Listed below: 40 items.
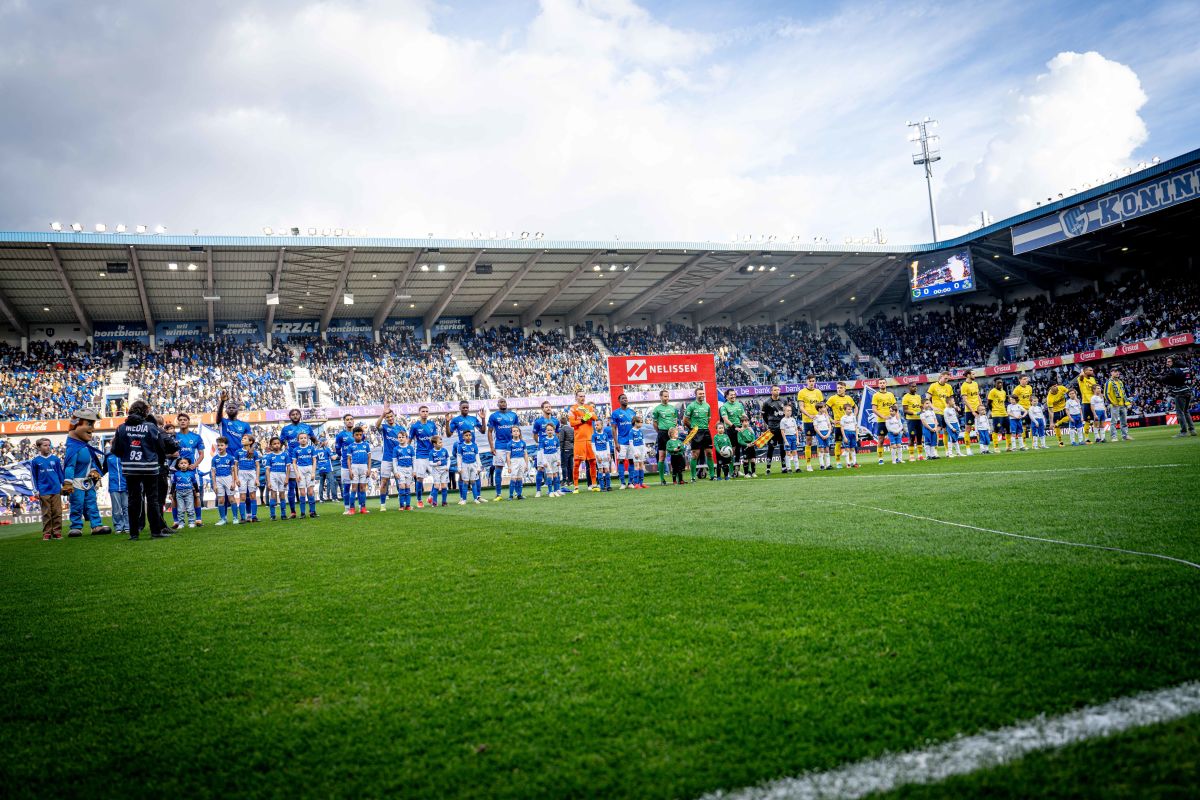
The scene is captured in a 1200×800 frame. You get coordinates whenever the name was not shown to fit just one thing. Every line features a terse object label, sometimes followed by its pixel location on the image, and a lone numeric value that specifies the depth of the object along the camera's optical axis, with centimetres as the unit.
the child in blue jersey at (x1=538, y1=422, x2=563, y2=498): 1374
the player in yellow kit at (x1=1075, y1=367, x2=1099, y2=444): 1742
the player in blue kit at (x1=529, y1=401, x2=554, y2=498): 1388
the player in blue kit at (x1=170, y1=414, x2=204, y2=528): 1231
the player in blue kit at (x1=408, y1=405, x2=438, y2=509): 1305
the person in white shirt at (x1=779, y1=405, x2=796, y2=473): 1605
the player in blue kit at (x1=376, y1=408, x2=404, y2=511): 1324
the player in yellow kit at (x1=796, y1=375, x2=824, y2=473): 1568
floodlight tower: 4909
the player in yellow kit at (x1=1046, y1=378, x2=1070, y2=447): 1706
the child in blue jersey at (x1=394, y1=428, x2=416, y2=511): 1316
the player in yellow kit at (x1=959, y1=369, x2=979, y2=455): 1702
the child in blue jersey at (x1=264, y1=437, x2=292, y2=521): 1273
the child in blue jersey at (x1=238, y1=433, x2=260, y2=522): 1277
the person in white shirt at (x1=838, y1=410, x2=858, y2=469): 1578
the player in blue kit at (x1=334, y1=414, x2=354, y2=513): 1289
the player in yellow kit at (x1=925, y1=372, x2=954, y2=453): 1566
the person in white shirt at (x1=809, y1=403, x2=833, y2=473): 1577
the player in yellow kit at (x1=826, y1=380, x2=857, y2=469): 1588
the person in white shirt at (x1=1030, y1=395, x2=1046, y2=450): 1662
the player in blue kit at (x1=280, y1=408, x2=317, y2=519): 1238
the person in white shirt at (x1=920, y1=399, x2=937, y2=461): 1599
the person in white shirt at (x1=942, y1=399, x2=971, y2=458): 1609
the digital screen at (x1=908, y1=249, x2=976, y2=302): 3447
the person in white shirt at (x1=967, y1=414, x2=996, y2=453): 1664
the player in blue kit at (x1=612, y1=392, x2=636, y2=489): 1500
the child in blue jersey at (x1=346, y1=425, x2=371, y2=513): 1285
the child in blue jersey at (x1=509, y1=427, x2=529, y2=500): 1369
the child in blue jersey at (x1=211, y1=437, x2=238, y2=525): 1227
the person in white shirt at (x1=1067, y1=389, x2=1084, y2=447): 1670
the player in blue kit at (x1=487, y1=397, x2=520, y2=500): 1370
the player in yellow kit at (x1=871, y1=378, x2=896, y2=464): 1595
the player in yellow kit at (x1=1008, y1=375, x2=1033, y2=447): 1651
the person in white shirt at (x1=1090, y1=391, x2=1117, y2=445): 1762
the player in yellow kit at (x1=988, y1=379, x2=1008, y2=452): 1658
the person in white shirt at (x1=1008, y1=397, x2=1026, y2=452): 1688
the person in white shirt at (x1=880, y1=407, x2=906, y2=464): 1587
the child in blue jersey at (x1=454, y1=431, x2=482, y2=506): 1330
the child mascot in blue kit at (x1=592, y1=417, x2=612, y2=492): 1505
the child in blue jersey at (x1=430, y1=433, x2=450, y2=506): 1323
